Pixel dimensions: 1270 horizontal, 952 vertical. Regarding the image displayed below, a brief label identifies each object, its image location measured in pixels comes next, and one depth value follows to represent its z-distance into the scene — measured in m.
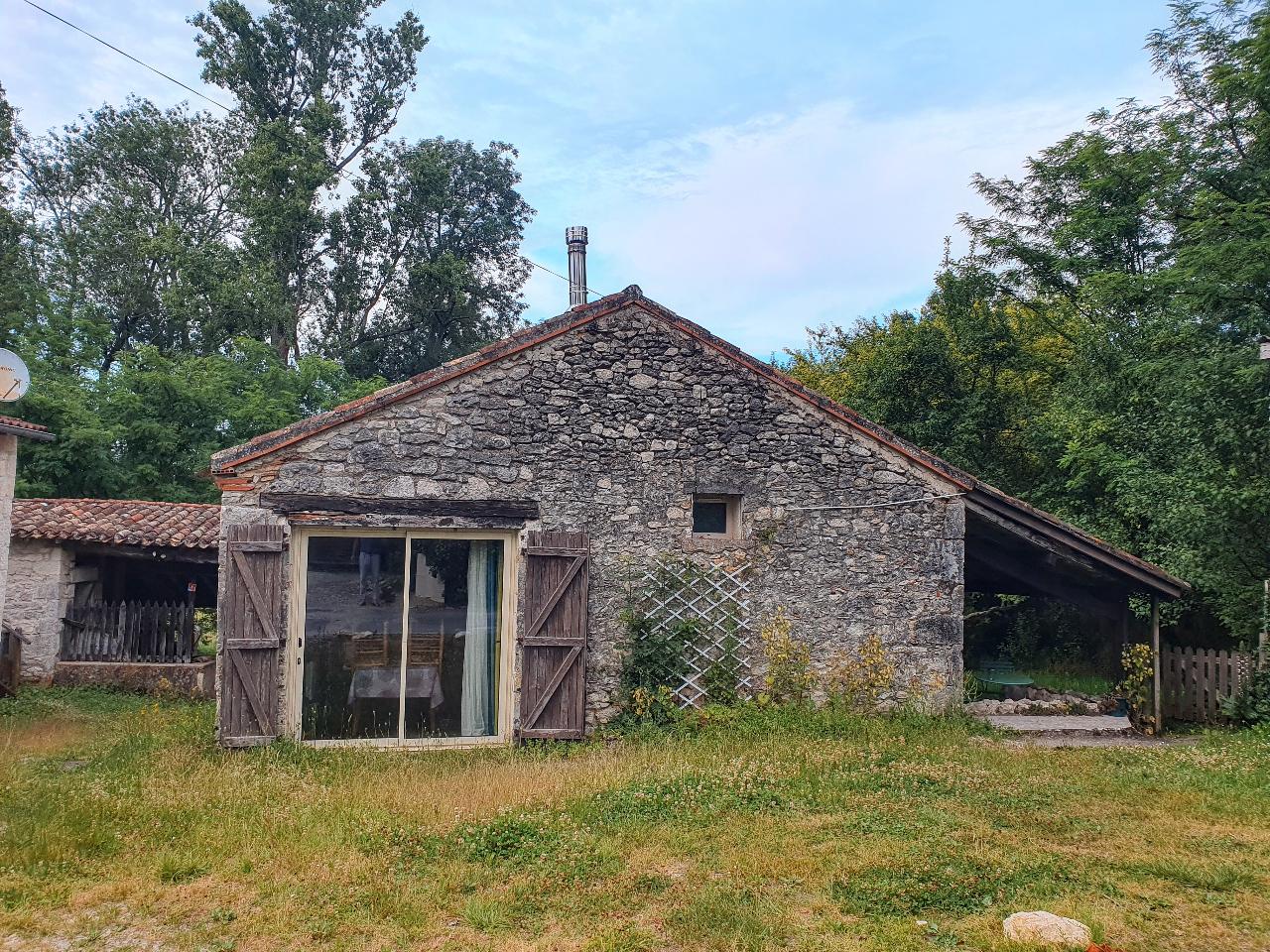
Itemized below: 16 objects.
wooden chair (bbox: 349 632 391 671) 8.66
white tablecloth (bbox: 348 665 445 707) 8.66
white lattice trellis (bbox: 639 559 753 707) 9.20
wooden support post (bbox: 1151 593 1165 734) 10.12
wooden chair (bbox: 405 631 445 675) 8.79
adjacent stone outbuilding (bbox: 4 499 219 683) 12.77
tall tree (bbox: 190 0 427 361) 24.86
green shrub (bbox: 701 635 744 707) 9.20
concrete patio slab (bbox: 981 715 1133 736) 9.93
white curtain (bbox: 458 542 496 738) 8.91
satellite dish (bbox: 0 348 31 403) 8.85
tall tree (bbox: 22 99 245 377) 24.43
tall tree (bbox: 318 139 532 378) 26.95
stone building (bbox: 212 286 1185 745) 8.49
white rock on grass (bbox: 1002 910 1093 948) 4.41
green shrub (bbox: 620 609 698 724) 8.99
